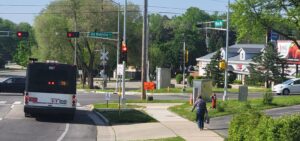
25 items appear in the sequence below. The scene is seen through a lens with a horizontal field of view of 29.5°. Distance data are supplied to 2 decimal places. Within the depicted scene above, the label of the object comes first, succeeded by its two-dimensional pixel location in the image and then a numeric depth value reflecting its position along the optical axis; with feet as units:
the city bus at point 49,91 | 82.33
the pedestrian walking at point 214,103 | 100.38
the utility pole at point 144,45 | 127.95
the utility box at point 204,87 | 113.39
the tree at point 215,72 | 249.34
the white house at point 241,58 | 293.23
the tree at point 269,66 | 236.43
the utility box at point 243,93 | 110.63
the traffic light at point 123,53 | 115.75
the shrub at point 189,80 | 252.21
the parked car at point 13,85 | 150.79
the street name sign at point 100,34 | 172.18
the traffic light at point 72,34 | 167.63
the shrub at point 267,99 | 108.49
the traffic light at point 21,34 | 170.60
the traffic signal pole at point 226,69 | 130.05
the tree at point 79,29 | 232.53
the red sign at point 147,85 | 129.18
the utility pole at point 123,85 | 115.28
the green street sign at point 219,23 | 149.10
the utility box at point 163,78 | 213.25
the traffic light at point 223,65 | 135.41
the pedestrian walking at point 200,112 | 73.00
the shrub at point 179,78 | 290.35
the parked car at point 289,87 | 175.01
